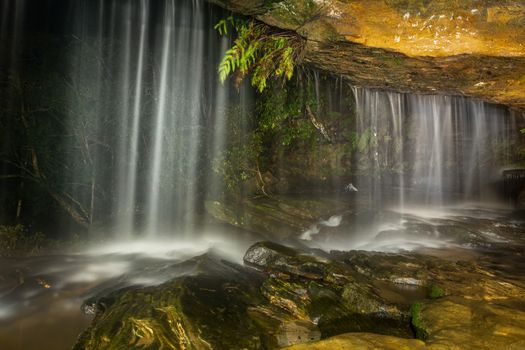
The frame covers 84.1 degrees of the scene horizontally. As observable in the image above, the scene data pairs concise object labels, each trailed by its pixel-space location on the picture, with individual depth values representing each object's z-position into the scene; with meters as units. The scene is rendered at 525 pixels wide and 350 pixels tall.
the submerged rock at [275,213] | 8.70
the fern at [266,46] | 5.68
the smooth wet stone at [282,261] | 4.62
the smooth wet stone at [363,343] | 2.59
